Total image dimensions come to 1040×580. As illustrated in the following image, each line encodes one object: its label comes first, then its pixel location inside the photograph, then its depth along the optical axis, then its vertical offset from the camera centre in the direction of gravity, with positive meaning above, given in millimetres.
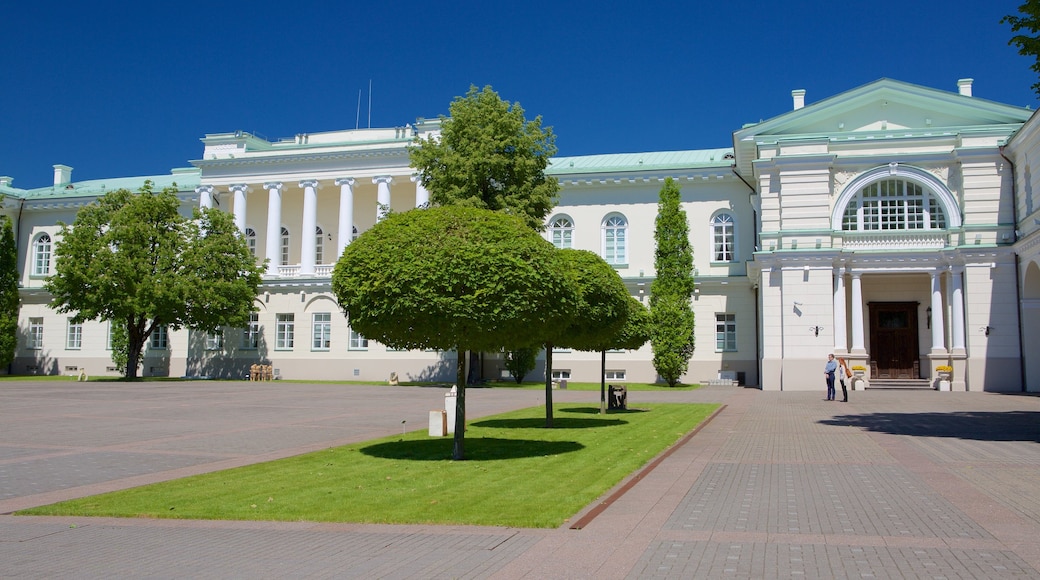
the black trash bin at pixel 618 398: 22938 -1238
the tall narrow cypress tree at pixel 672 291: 38844 +3154
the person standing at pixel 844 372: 26594 -537
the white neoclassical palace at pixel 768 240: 33094 +5482
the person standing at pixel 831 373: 27016 -521
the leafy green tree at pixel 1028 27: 15016 +6328
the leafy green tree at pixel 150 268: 40594 +4091
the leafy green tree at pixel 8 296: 49281 +3033
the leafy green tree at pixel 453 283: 11859 +1034
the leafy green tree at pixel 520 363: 41344 -512
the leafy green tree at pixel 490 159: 36625 +8903
